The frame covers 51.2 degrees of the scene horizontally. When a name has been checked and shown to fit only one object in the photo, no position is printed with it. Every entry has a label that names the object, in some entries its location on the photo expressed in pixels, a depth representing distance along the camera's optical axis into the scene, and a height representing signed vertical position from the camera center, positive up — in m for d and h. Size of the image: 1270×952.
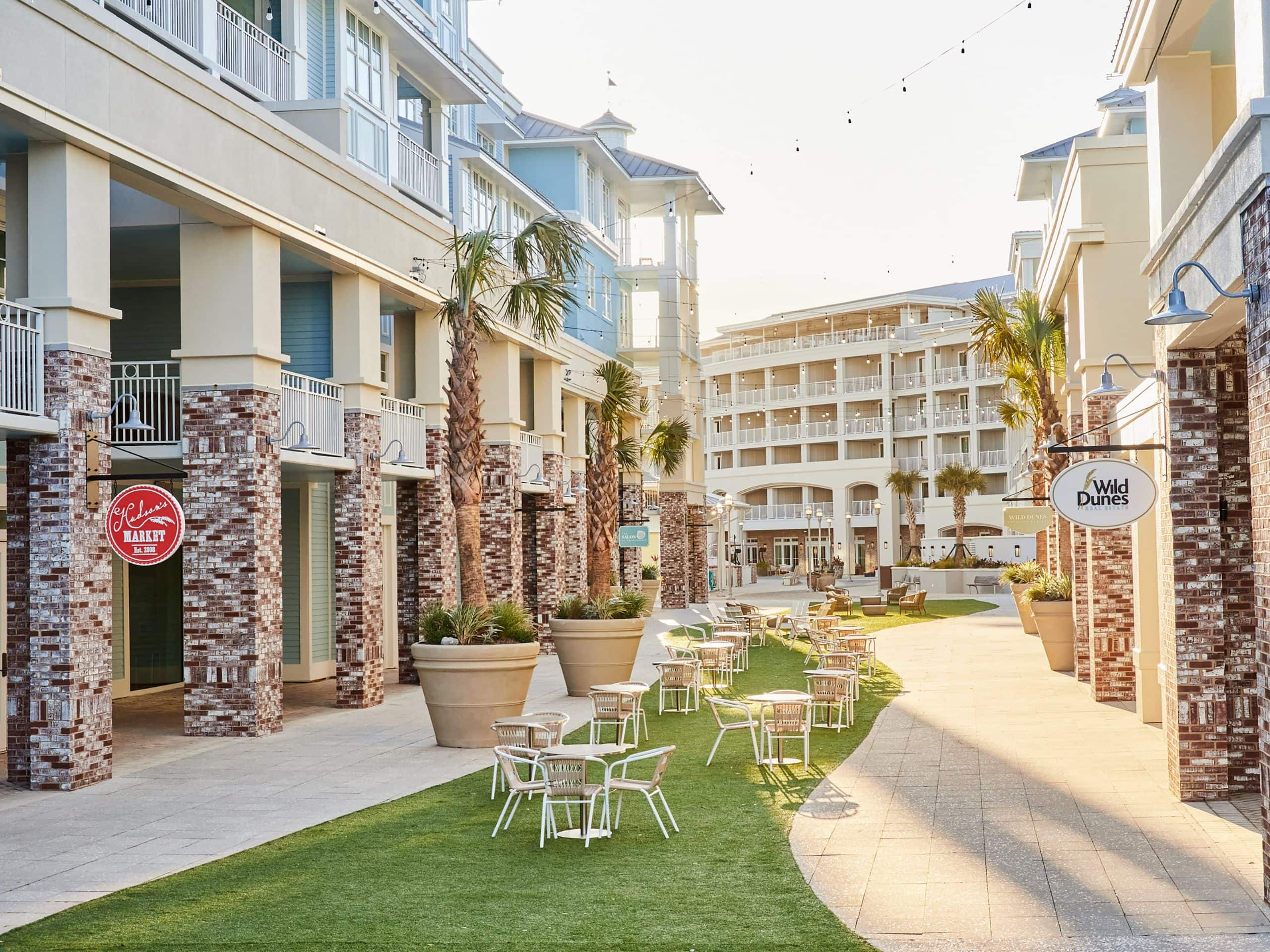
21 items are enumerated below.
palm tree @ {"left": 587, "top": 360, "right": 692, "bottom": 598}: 24.69 +1.59
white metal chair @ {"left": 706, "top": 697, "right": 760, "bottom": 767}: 12.88 -2.04
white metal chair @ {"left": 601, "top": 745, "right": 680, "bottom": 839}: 9.56 -1.96
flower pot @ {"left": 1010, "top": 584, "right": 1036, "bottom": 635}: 27.01 -2.21
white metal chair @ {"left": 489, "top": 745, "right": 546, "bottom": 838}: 9.83 -1.94
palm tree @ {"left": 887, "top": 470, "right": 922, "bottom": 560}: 66.81 +1.26
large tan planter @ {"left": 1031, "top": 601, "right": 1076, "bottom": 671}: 20.98 -2.04
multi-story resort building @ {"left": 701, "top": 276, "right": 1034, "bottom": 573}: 75.00 +5.32
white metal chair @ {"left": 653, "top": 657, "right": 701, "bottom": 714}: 16.81 -2.09
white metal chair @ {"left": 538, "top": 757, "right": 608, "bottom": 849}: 9.55 -1.95
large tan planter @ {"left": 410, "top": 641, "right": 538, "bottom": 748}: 14.15 -1.81
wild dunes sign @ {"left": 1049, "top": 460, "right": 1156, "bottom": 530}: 10.82 +0.10
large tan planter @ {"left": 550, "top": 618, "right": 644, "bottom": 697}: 18.59 -1.88
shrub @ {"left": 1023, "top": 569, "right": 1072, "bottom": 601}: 20.94 -1.31
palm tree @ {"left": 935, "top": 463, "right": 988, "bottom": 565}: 53.56 +1.14
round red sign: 12.01 +0.02
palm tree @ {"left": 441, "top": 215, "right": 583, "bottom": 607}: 16.38 +2.42
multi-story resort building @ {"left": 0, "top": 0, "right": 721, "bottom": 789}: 12.00 +2.06
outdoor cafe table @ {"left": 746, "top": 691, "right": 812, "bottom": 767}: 12.77 -1.84
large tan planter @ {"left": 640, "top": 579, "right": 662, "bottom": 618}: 39.82 -2.22
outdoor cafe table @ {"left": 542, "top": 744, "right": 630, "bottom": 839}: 9.63 -1.80
